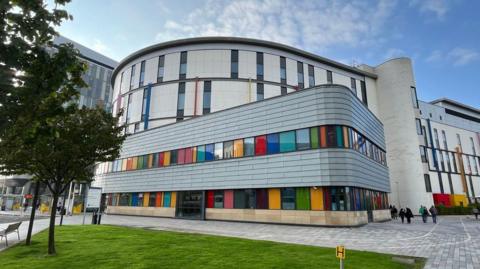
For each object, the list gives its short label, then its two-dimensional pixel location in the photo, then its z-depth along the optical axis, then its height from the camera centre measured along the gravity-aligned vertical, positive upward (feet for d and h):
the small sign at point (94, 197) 73.72 +1.13
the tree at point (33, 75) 15.35 +7.17
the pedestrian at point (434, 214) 92.93 -3.02
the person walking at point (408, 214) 87.92 -2.93
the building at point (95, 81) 230.27 +115.48
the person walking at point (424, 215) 91.30 -3.28
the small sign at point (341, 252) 18.75 -3.07
